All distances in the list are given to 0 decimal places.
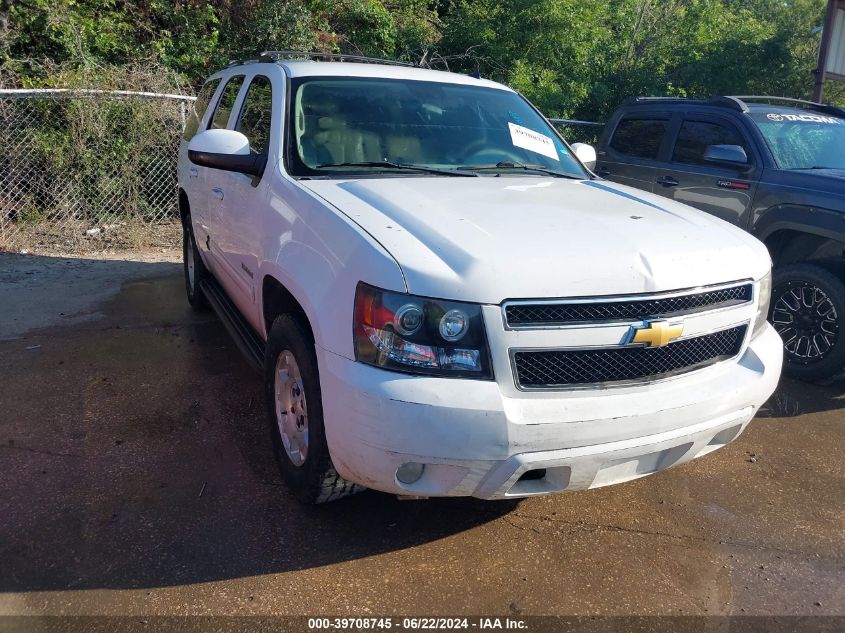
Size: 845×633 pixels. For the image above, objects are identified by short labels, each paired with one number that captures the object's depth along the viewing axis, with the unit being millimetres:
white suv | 2414
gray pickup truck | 4918
